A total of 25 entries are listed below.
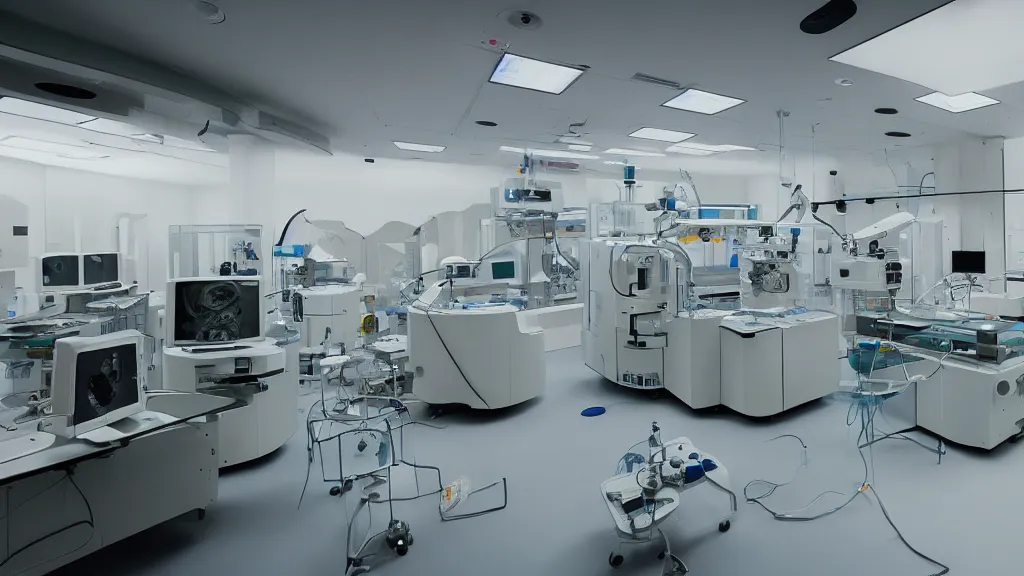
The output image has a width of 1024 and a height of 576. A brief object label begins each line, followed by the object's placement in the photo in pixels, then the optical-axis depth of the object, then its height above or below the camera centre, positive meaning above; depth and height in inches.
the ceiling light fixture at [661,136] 225.0 +64.4
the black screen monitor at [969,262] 217.6 +4.6
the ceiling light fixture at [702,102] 167.9 +60.0
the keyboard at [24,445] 74.8 -25.7
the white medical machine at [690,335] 151.6 -19.4
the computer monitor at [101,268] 193.6 +4.5
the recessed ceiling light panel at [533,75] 140.6 +59.3
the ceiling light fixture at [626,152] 269.4 +67.7
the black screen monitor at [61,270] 184.2 +3.6
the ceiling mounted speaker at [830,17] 99.0 +52.7
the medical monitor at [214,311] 119.6 -7.9
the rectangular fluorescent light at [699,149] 261.8 +67.4
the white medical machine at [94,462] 75.9 -32.2
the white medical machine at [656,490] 87.7 -39.6
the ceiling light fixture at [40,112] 168.9 +59.4
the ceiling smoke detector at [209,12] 100.8 +54.9
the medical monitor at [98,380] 75.1 -16.0
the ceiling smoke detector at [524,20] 104.5 +54.1
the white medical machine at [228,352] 116.6 -17.3
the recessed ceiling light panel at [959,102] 172.1 +60.4
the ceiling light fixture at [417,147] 255.3 +67.5
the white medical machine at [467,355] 161.2 -25.5
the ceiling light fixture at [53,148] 228.8 +63.3
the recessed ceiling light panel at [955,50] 115.6 +59.5
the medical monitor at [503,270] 215.6 +2.7
